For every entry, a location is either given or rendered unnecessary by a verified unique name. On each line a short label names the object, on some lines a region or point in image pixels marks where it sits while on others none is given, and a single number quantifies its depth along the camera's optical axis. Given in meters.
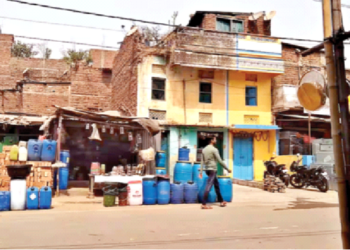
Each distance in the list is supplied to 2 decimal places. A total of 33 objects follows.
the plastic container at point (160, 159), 13.21
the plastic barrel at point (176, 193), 10.21
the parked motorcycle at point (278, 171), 15.70
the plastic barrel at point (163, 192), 10.04
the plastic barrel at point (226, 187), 10.57
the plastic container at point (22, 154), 10.91
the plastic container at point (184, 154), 13.47
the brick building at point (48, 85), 23.14
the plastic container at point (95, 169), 11.65
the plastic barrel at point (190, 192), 10.28
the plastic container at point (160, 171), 12.02
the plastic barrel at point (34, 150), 11.04
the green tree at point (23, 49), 31.53
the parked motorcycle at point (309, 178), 14.07
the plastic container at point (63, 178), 12.07
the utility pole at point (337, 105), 3.12
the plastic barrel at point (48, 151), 11.10
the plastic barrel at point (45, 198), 8.91
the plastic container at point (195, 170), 12.25
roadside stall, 11.73
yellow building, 18.53
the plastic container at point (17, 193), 8.66
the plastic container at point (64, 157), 12.33
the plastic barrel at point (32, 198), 8.80
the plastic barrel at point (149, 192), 9.98
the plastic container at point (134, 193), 9.81
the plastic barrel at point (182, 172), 11.79
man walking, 9.42
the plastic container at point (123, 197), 9.76
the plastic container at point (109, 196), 9.60
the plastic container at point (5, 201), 8.55
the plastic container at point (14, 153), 10.83
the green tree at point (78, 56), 30.58
